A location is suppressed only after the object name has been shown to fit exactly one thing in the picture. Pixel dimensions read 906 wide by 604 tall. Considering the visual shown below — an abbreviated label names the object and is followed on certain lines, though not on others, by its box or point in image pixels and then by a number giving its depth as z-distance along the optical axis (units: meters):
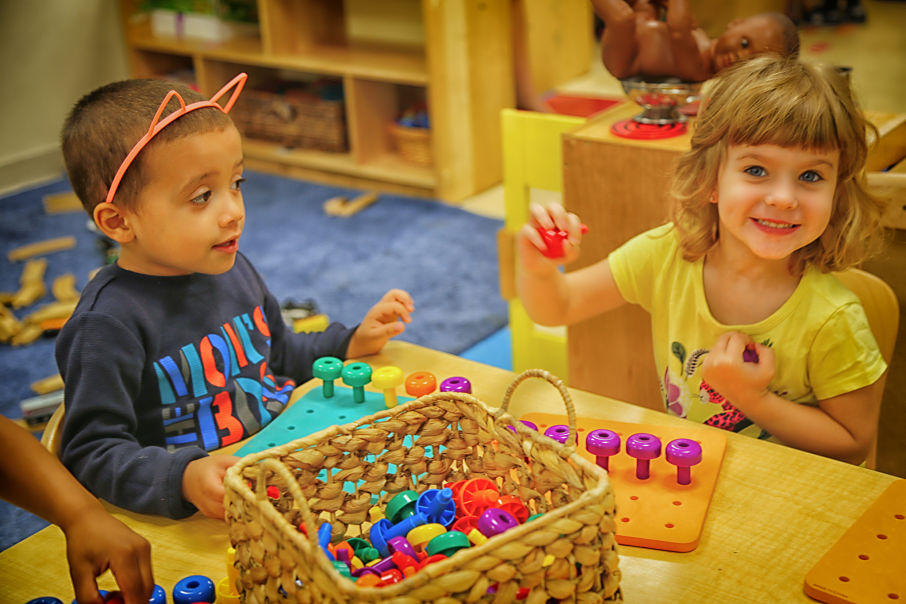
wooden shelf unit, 2.93
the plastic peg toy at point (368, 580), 0.71
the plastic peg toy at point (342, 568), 0.73
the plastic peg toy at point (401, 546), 0.77
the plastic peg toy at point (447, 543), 0.74
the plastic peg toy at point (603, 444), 0.88
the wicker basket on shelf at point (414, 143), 3.14
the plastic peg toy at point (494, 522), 0.76
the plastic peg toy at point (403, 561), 0.75
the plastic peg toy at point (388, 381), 1.02
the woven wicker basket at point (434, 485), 0.62
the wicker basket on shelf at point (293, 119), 3.32
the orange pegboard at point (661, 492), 0.82
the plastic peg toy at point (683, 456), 0.87
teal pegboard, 0.99
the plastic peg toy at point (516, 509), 0.81
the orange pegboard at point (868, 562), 0.73
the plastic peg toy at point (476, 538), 0.77
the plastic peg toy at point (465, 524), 0.81
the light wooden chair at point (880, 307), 1.11
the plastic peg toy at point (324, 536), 0.77
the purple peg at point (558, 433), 0.91
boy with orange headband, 0.94
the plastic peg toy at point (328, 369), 1.04
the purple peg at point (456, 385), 0.97
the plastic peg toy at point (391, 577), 0.72
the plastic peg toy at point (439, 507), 0.81
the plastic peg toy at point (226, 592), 0.76
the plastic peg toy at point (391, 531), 0.80
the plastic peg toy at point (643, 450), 0.88
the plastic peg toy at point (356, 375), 1.02
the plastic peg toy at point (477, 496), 0.82
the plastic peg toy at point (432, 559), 0.74
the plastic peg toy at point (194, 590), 0.75
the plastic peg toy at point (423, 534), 0.77
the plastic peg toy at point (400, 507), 0.83
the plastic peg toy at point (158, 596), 0.75
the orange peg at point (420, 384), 1.02
